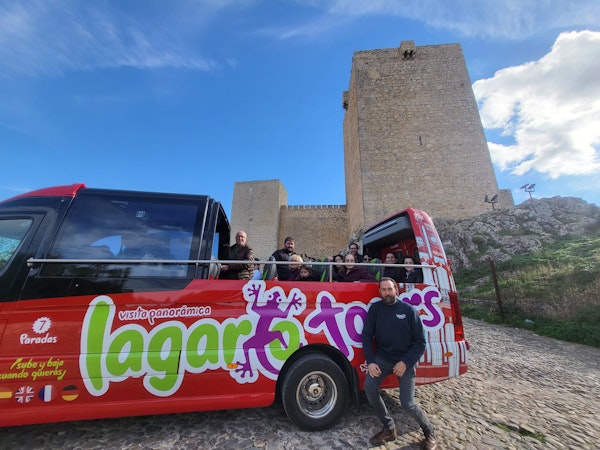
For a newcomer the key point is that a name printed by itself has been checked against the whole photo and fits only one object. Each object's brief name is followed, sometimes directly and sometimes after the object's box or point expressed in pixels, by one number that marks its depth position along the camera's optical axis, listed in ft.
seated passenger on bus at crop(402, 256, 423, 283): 9.78
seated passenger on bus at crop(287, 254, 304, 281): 10.64
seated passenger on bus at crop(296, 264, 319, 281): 10.09
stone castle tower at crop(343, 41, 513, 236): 65.46
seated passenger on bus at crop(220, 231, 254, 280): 10.03
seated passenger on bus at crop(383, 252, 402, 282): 10.28
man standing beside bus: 8.06
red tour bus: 7.29
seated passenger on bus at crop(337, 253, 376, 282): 10.30
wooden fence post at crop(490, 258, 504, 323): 26.23
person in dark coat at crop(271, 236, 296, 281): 11.43
